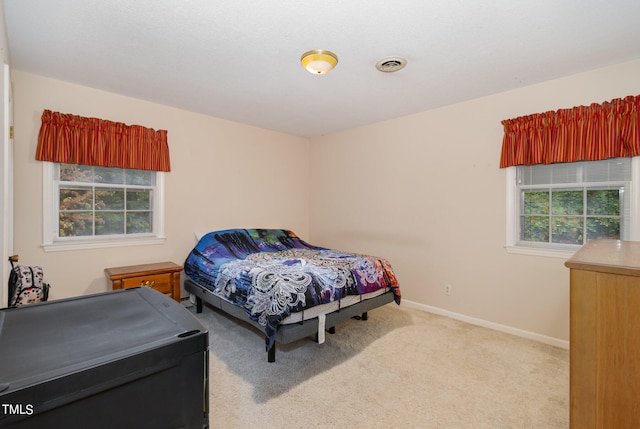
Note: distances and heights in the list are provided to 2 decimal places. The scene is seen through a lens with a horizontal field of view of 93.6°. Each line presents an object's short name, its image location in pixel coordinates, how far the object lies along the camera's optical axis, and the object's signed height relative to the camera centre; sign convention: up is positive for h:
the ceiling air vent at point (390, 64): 2.38 +1.23
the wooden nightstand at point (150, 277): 2.92 -0.62
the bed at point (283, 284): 2.27 -0.60
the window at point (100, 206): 2.91 +0.09
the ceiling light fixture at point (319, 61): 2.22 +1.16
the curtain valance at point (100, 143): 2.80 +0.74
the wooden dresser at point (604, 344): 0.90 -0.40
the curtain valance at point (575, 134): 2.40 +0.70
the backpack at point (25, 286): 2.09 -0.50
